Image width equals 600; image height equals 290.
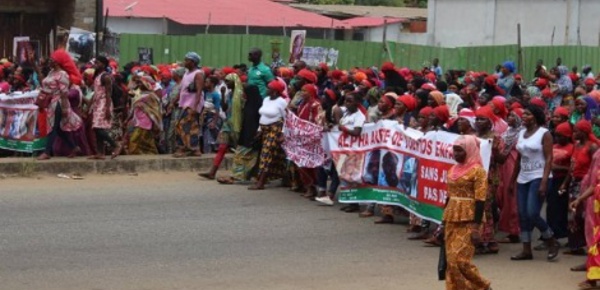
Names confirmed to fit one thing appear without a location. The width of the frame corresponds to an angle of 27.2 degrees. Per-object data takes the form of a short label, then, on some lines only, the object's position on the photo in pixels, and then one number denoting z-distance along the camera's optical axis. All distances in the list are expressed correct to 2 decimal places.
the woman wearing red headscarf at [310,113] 15.16
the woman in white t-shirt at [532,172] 11.42
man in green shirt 16.20
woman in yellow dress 9.32
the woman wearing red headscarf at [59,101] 15.94
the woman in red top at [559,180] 11.85
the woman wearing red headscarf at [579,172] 11.49
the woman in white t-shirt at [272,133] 15.51
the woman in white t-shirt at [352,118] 14.12
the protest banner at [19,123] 16.55
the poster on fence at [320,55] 26.80
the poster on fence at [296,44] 25.23
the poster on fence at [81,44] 22.56
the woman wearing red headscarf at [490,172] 11.60
